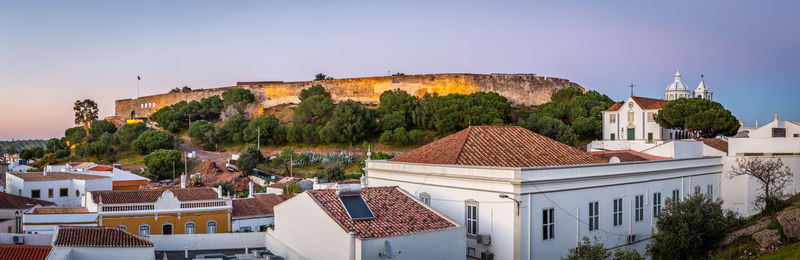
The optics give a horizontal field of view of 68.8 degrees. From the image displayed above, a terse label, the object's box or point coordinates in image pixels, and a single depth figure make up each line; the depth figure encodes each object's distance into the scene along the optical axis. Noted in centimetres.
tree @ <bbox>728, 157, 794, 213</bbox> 2050
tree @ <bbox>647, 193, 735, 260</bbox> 1505
